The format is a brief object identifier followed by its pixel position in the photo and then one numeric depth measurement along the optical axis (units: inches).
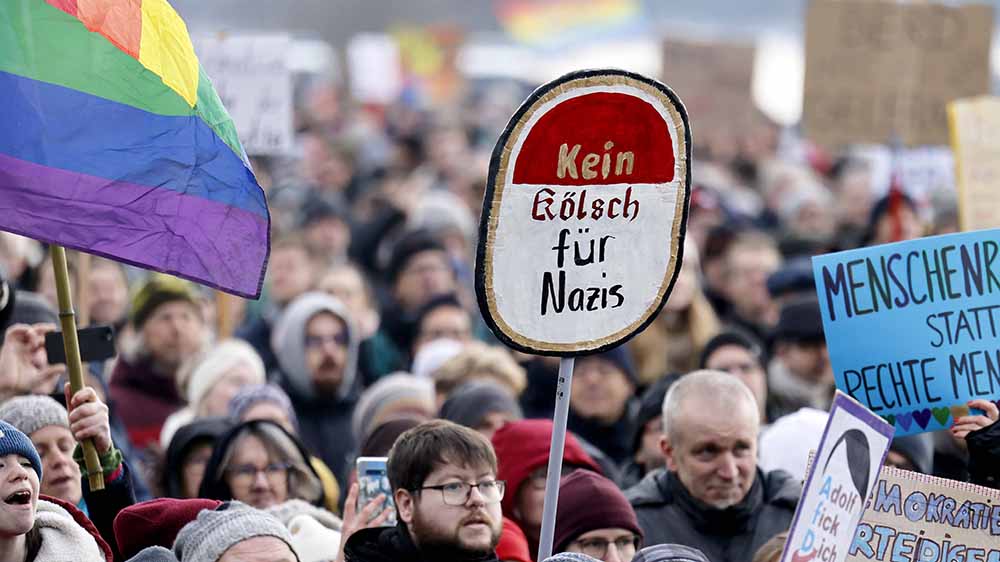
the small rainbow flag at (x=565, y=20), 3878.0
